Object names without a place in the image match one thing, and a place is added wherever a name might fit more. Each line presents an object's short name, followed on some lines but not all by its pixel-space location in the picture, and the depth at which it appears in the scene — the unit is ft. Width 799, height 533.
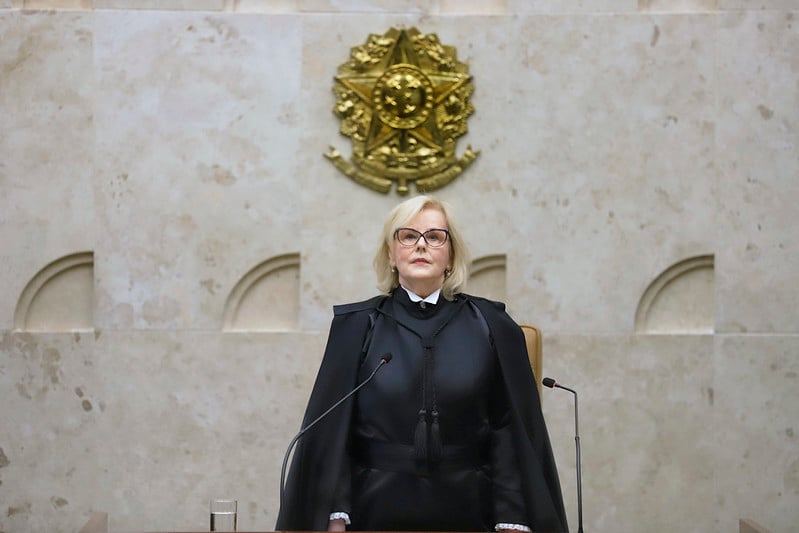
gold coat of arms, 32.68
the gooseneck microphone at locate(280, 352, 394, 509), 21.12
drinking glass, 17.97
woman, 22.07
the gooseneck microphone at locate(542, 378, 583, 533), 21.20
